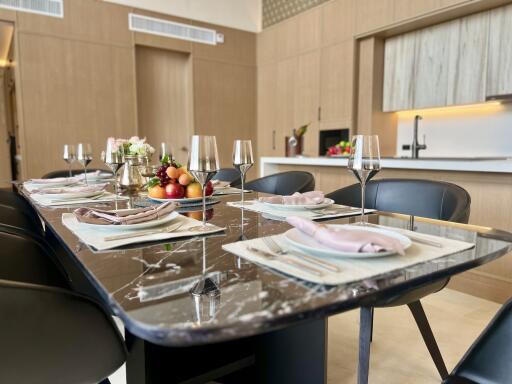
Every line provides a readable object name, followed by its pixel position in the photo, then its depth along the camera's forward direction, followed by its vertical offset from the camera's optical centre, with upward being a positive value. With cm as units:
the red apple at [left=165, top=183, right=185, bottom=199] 149 -17
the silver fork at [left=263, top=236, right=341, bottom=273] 65 -20
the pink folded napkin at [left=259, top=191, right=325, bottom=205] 126 -18
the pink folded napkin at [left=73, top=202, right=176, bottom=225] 99 -18
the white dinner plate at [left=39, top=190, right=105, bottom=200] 157 -20
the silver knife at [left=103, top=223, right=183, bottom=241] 89 -21
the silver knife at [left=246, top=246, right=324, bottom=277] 63 -20
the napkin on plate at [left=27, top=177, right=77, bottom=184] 221 -20
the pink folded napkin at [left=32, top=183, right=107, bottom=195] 167 -19
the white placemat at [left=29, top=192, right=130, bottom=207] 150 -22
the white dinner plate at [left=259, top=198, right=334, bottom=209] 124 -19
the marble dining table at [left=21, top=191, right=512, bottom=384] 50 -22
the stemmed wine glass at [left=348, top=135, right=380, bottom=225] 99 -2
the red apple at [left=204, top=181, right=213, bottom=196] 158 -18
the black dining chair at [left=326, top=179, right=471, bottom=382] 120 -24
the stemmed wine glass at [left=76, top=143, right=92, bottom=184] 218 -4
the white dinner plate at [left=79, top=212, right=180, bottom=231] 96 -20
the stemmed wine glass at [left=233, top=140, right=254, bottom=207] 126 -3
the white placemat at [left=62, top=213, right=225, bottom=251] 85 -21
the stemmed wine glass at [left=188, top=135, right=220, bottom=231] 99 -3
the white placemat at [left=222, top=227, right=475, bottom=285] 62 -21
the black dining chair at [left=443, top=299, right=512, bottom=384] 85 -47
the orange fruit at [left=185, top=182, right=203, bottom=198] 150 -17
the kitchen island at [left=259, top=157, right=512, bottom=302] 225 -27
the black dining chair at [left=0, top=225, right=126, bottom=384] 74 -39
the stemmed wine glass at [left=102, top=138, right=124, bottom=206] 160 -4
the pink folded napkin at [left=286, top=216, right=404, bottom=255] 69 -17
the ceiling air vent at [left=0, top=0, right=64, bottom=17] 424 +158
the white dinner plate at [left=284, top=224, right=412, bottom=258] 68 -19
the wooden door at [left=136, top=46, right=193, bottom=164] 532 +70
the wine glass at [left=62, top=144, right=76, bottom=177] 237 -5
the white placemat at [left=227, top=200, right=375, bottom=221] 118 -21
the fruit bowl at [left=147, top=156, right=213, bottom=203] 149 -16
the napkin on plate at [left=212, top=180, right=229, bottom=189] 201 -20
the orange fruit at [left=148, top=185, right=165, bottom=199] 151 -18
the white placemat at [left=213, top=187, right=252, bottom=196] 182 -22
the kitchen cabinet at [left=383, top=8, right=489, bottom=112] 374 +86
